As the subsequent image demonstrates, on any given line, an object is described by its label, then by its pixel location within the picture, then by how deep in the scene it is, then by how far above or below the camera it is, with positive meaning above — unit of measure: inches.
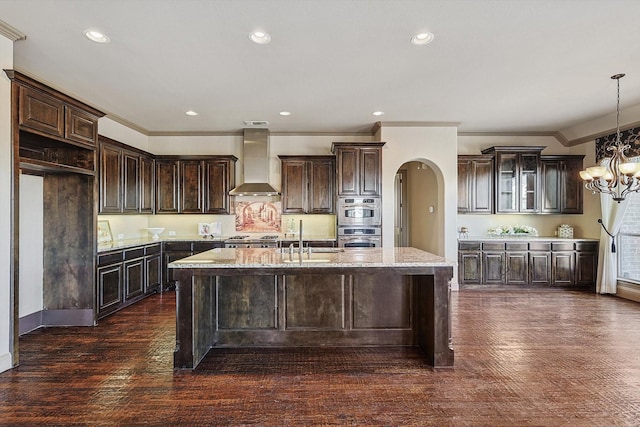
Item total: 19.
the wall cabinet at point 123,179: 191.2 +20.7
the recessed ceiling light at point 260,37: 118.9 +61.0
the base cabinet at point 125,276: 171.8 -35.3
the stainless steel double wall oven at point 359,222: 234.7 -6.6
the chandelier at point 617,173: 157.0 +18.6
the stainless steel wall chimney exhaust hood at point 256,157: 254.1 +40.6
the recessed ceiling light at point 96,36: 118.0 +61.2
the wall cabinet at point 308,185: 249.0 +19.6
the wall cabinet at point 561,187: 253.1 +17.7
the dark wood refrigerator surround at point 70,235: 163.6 -10.2
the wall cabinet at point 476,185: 253.1 +19.4
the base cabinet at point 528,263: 240.8 -35.7
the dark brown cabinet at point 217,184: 249.6 +20.6
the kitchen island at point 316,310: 136.3 -38.2
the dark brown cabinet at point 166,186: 248.4 +19.2
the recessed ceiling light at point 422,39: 119.9 +60.7
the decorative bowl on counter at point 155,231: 249.6 -13.0
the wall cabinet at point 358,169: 233.3 +28.8
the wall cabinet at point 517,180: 251.1 +22.8
